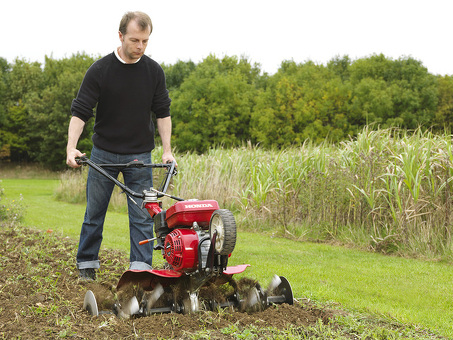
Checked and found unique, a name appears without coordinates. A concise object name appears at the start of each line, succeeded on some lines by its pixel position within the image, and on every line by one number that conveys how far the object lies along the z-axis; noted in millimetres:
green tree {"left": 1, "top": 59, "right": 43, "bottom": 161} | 42750
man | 4461
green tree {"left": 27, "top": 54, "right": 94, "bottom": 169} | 40000
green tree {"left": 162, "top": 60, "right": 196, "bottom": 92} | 48094
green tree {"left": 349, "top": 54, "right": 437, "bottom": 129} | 34438
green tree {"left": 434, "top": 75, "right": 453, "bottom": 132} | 35719
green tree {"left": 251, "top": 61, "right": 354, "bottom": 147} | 34625
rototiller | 3355
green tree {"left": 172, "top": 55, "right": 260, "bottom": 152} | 38438
